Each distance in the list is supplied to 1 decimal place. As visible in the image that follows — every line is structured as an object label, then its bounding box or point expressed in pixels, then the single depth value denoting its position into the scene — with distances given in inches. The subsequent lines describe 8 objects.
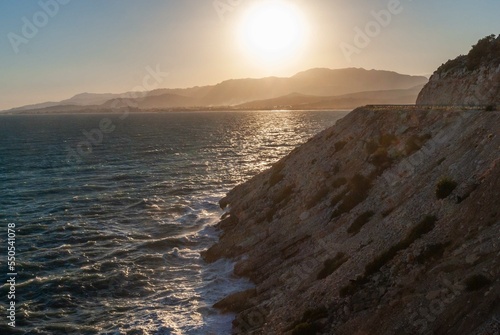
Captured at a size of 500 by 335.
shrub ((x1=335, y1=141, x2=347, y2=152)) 1756.5
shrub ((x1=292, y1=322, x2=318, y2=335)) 850.8
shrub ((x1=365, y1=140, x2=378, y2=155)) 1539.1
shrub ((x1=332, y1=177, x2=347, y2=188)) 1488.7
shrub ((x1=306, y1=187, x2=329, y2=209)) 1487.5
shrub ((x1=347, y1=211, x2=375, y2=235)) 1171.3
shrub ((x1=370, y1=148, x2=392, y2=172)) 1397.6
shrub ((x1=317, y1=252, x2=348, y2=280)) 1053.8
